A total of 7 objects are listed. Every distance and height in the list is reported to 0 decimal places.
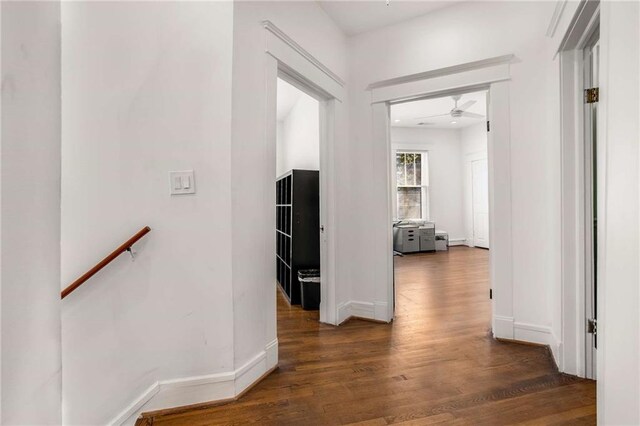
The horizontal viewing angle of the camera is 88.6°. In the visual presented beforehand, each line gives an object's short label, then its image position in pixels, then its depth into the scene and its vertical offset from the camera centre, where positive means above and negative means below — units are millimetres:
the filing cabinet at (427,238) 7320 -603
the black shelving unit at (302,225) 3631 -149
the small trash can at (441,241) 7555 -697
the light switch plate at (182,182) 1785 +168
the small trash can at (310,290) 3467 -826
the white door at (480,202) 7465 +198
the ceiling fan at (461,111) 5393 +1678
